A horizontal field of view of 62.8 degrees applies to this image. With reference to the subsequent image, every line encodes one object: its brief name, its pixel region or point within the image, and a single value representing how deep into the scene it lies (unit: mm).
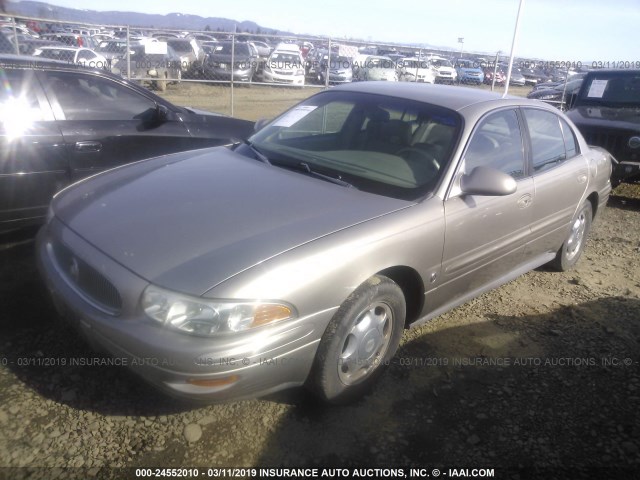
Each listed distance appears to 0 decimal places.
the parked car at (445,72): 17844
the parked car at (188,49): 17698
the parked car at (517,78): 31320
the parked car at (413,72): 16422
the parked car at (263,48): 26531
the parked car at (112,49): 16234
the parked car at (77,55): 13467
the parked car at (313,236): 2238
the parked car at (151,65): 14539
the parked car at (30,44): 12263
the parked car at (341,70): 18456
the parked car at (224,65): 16391
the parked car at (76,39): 17562
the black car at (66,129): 4219
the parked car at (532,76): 33625
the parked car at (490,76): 25316
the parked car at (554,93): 16461
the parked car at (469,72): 20923
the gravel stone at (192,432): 2502
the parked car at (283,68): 17766
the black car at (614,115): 7355
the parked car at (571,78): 20508
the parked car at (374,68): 16766
